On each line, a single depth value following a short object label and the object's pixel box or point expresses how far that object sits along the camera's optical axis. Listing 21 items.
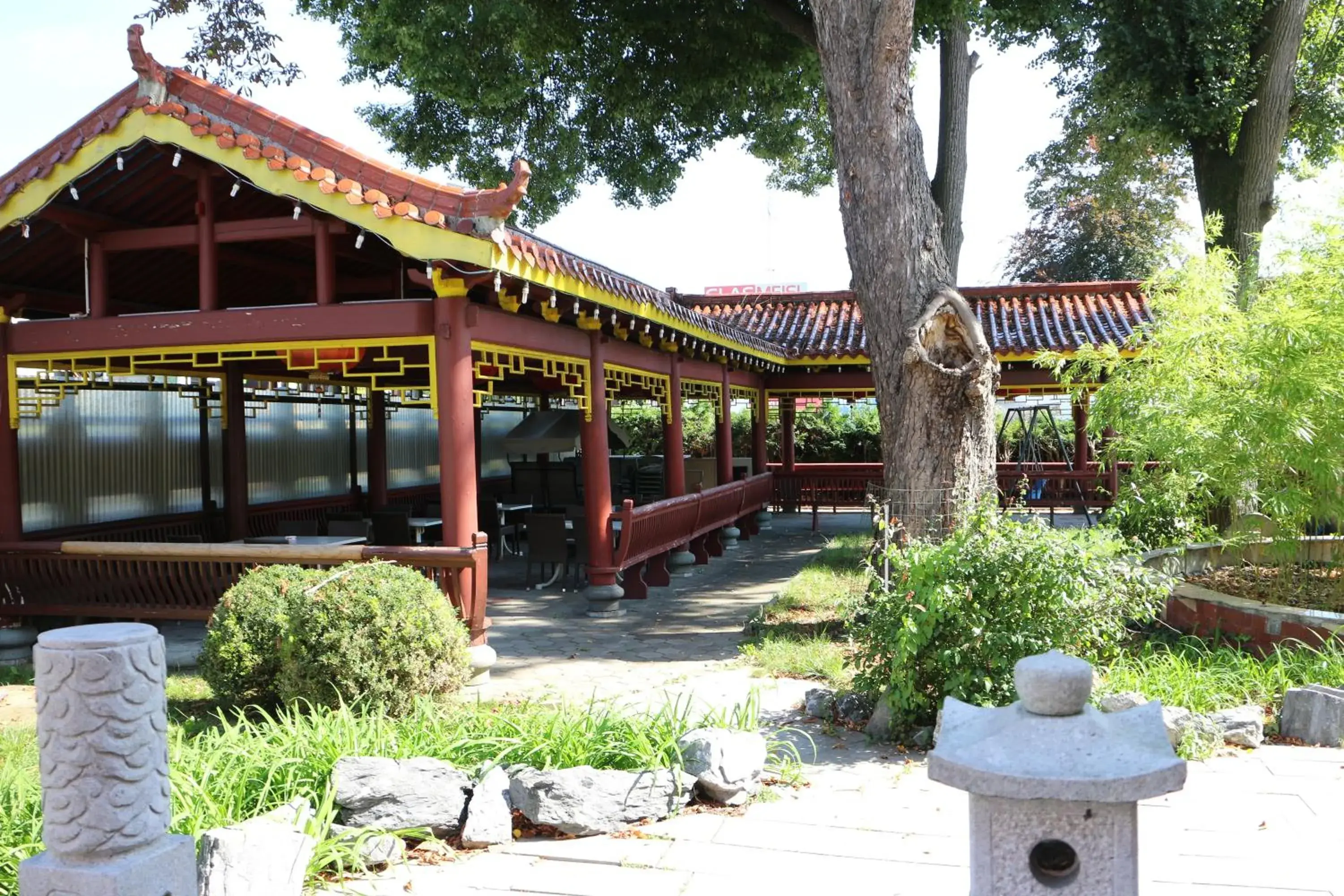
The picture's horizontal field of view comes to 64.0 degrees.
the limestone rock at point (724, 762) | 4.73
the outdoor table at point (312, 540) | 9.18
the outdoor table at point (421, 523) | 11.35
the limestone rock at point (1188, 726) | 5.28
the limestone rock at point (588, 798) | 4.43
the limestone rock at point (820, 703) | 6.14
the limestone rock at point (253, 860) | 3.42
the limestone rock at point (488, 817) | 4.37
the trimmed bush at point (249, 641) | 5.91
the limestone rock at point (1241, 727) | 5.42
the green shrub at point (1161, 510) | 8.68
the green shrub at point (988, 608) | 5.31
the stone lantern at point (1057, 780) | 2.31
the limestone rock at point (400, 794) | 4.23
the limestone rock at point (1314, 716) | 5.45
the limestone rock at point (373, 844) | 4.11
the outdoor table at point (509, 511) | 13.80
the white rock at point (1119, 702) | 5.16
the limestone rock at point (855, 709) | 6.10
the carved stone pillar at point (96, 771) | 2.86
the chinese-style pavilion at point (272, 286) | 7.28
